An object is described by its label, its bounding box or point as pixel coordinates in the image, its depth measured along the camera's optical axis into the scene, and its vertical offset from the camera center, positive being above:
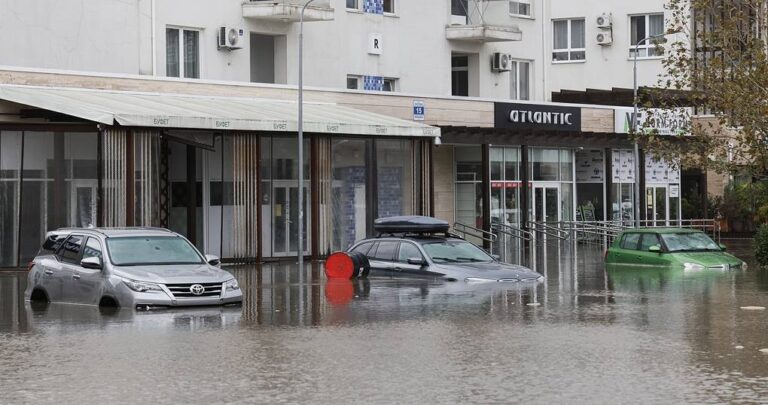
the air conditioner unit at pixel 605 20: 70.62 +9.04
